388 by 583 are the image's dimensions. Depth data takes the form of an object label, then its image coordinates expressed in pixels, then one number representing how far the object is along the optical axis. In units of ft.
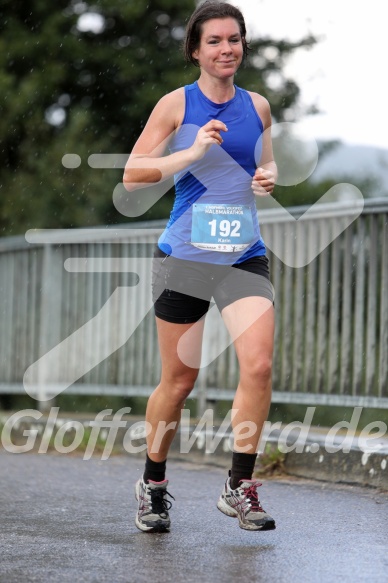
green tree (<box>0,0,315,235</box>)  125.80
